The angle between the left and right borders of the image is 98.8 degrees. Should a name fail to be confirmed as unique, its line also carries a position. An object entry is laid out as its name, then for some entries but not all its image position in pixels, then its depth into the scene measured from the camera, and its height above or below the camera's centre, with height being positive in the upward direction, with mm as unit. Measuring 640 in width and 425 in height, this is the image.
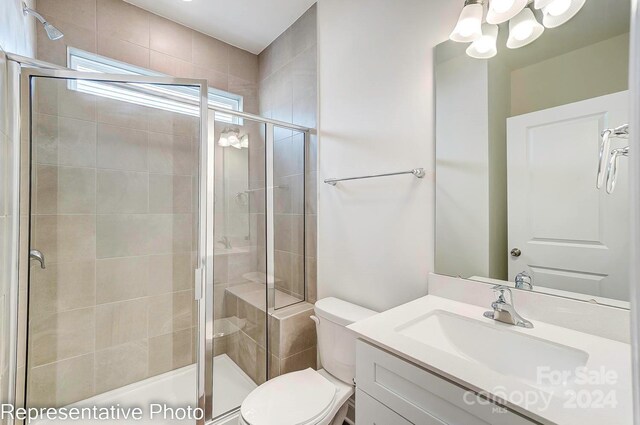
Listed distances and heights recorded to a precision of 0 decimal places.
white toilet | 1164 -839
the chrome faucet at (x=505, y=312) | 936 -340
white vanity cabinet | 633 -485
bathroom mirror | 843 +197
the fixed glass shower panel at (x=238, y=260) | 1676 -302
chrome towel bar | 1283 +205
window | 1467 +675
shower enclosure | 1405 -187
